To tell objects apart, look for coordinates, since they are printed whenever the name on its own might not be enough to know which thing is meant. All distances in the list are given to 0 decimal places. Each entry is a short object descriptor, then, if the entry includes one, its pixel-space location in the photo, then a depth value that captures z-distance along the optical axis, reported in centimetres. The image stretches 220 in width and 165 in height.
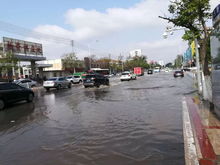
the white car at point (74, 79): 4655
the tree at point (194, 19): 1161
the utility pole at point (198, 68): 1419
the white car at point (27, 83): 3493
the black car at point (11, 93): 1462
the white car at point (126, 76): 4462
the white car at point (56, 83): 3000
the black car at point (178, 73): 4784
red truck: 7351
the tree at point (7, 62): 4022
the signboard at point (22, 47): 4456
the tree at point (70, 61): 7394
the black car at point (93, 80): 2897
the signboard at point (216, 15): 733
